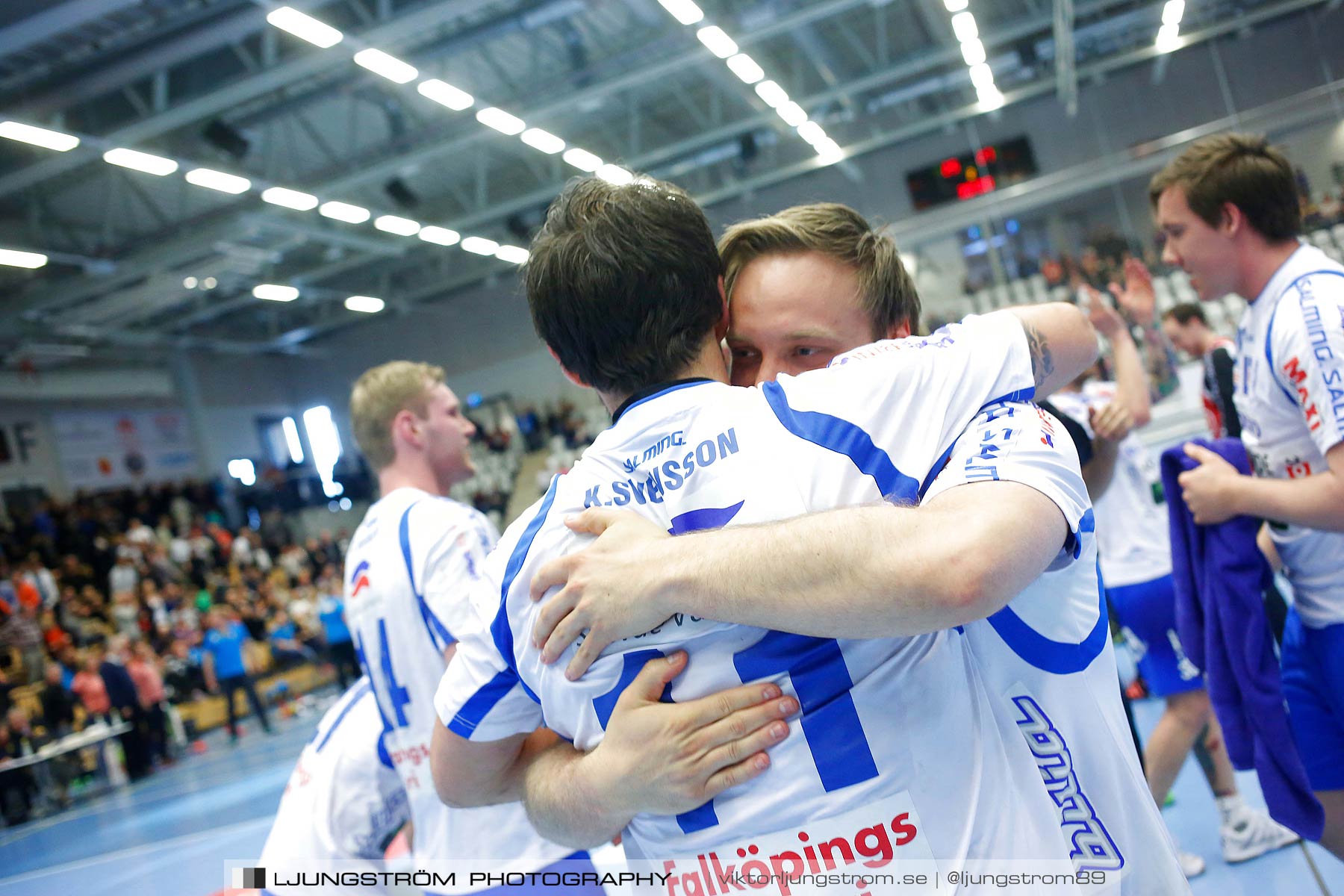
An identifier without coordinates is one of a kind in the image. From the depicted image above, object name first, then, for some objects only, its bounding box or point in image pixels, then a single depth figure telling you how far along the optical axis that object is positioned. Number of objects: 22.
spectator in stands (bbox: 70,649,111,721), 11.85
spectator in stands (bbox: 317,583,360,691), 13.75
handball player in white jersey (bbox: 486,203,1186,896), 1.08
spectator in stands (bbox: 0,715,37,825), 9.67
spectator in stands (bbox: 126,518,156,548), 17.36
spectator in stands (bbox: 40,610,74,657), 13.92
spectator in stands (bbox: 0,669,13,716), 10.79
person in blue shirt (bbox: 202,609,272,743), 13.19
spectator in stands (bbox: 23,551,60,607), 15.10
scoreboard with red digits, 12.45
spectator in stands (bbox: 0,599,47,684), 13.44
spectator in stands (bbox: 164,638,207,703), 13.66
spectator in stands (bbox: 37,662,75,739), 11.55
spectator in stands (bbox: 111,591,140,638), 15.02
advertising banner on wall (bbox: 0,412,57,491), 17.45
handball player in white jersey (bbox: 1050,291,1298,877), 3.11
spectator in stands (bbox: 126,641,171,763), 12.13
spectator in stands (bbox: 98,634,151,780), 11.51
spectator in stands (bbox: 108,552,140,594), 16.36
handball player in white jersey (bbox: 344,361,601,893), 2.61
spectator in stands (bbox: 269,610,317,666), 15.19
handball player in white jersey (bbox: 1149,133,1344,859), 2.03
